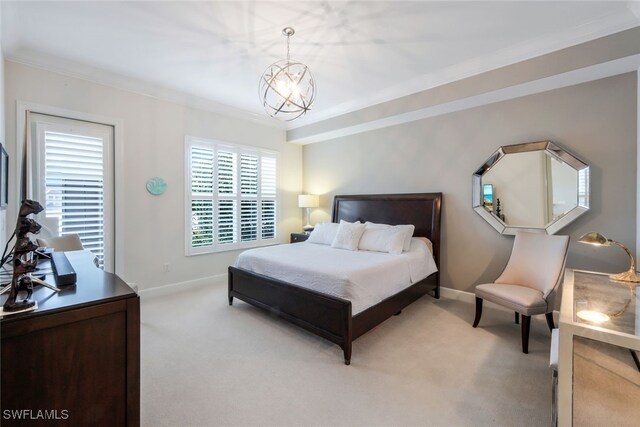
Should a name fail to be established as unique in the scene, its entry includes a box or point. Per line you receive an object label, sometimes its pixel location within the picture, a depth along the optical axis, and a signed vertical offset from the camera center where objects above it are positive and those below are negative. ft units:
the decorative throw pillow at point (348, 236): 12.32 -1.17
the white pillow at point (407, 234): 11.69 -0.98
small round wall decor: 12.43 +1.04
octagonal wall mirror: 9.78 +0.94
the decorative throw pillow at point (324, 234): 13.74 -1.18
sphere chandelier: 8.54 +4.11
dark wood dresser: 3.19 -1.92
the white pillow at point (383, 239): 11.46 -1.23
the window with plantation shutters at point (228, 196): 13.97 +0.72
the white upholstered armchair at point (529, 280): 8.03 -2.23
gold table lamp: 6.47 -0.70
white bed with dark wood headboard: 8.00 -2.65
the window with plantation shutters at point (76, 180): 10.08 +1.06
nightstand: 16.12 -1.62
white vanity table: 3.98 -1.69
